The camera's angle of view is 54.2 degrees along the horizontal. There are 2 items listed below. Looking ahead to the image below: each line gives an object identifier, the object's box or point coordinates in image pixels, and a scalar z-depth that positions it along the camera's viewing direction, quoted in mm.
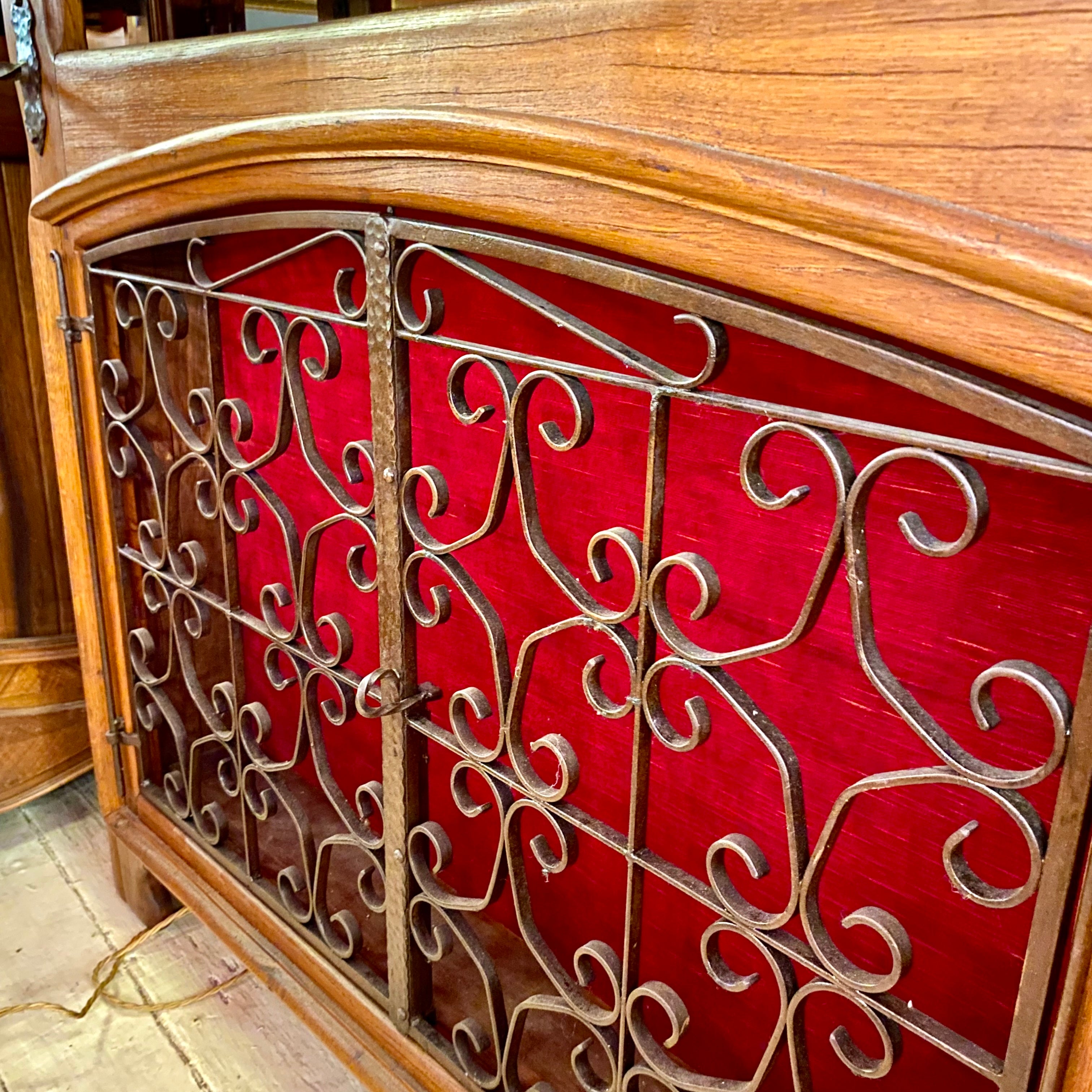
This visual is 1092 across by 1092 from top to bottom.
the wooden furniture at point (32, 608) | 1786
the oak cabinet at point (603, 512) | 599
